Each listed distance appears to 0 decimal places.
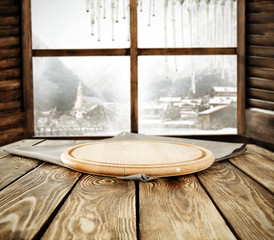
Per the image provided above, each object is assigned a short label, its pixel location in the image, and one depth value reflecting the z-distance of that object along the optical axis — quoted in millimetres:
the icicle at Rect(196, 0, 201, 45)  2322
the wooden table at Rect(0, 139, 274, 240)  433
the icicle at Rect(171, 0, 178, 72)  2320
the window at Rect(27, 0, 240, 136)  2309
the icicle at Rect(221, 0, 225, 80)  2314
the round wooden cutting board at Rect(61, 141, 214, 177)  708
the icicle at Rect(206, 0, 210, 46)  2325
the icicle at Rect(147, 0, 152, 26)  2309
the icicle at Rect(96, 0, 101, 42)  2323
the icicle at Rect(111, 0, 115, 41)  2311
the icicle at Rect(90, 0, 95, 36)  2324
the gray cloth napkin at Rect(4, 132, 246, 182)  937
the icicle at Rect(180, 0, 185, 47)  2324
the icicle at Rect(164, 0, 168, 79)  2326
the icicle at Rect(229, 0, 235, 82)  2305
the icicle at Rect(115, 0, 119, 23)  2301
